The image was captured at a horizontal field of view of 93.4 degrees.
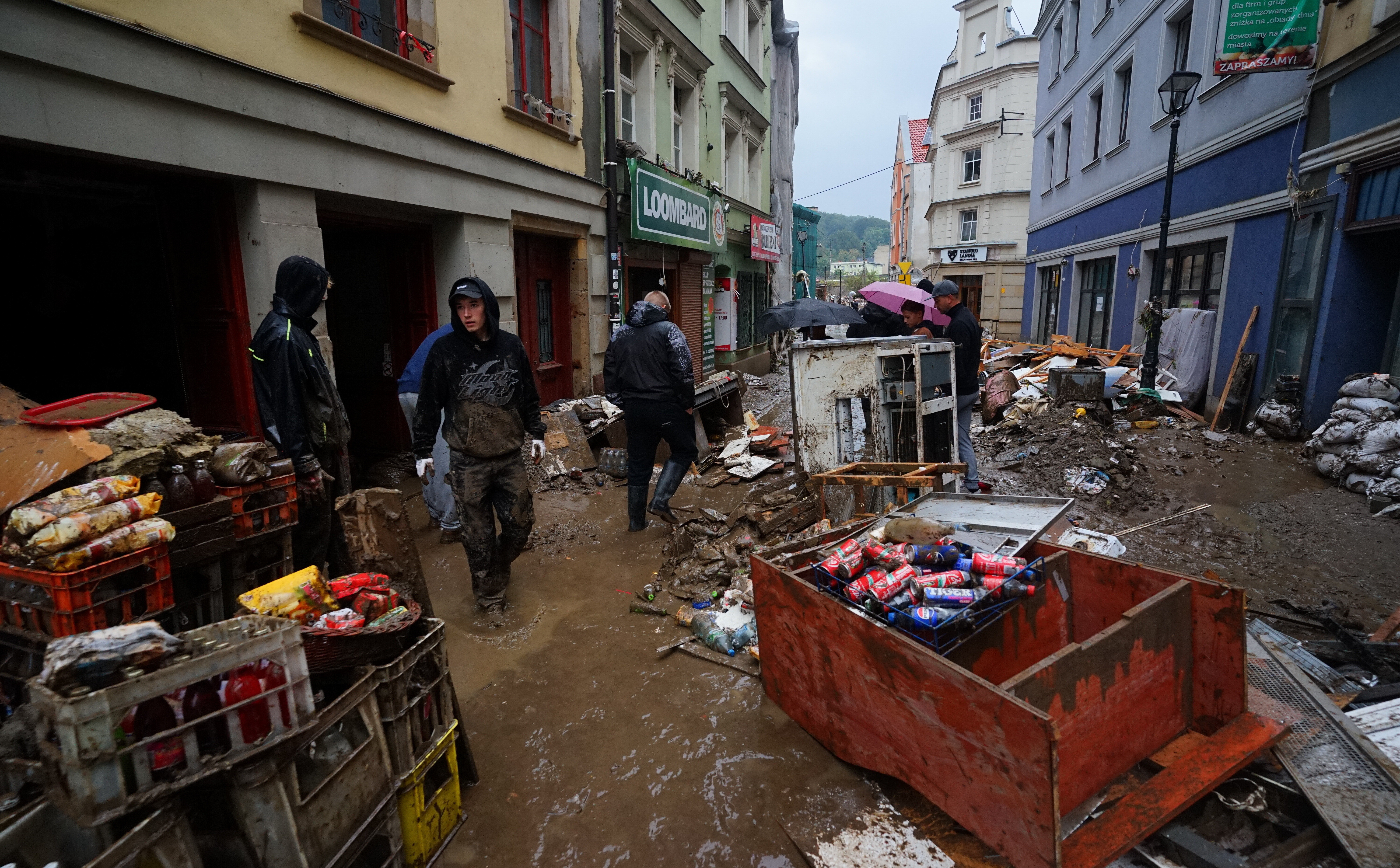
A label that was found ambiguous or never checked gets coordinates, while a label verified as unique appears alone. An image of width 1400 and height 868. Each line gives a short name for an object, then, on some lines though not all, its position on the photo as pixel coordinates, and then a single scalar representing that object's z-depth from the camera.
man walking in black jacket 5.38
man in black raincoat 3.42
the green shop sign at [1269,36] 7.12
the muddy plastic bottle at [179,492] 2.45
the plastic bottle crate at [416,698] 2.10
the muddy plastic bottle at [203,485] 2.52
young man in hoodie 3.85
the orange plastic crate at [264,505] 2.67
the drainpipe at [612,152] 8.77
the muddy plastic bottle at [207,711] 1.65
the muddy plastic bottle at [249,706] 1.68
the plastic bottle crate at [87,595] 1.94
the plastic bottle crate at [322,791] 1.68
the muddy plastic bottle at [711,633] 3.65
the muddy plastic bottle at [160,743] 1.58
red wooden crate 2.01
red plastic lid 2.47
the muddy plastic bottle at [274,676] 1.74
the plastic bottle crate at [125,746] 1.46
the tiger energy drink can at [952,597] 2.64
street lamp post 8.45
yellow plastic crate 2.16
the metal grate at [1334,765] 2.02
